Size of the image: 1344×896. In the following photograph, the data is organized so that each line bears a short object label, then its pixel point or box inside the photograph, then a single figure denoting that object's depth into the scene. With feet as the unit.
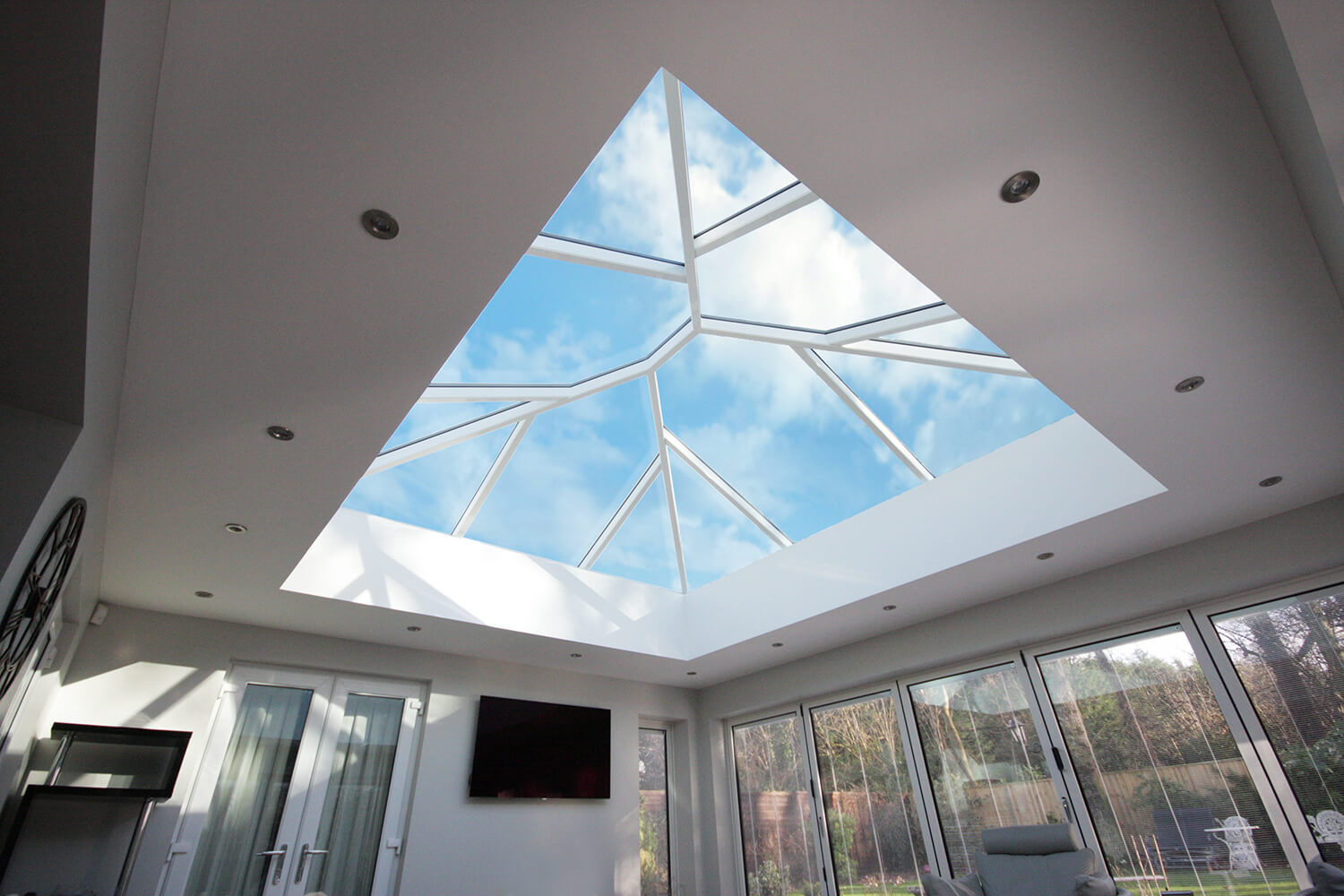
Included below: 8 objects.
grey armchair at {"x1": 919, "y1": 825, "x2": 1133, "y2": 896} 13.48
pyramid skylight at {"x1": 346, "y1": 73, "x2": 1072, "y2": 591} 11.28
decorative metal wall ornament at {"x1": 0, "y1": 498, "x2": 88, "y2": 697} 7.14
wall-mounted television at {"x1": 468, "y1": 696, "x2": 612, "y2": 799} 19.71
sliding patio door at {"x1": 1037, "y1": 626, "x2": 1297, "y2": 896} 13.23
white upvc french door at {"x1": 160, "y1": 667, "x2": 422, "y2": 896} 15.76
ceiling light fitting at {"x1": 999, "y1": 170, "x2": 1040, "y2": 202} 6.75
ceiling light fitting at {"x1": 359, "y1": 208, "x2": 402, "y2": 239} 6.61
